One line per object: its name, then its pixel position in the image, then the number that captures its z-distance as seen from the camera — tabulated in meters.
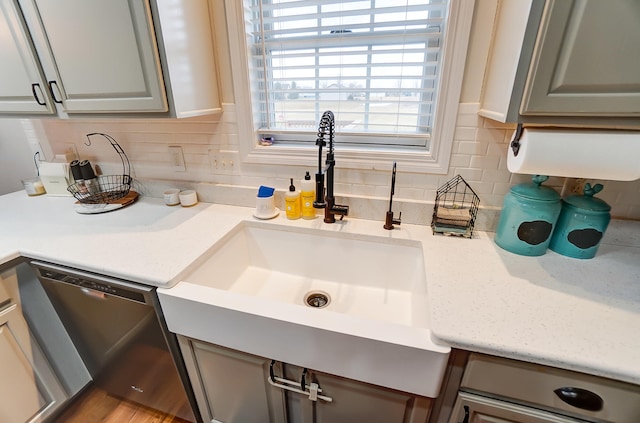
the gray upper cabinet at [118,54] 0.96
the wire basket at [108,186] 1.52
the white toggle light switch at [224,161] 1.41
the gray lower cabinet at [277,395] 0.84
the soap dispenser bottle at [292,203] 1.28
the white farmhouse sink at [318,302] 0.73
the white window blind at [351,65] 1.11
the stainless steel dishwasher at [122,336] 0.98
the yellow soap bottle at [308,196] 1.25
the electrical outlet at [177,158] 1.46
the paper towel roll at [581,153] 0.75
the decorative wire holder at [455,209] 1.13
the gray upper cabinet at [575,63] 0.64
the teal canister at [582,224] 0.92
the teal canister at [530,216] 0.95
